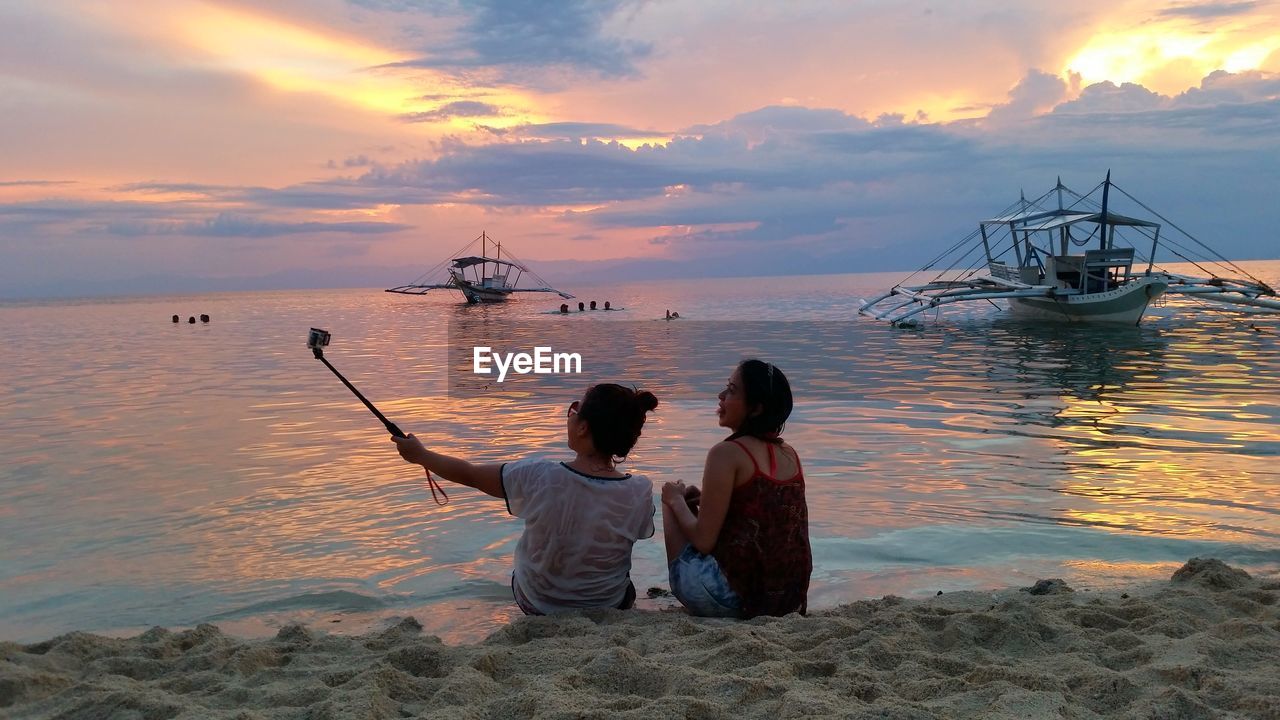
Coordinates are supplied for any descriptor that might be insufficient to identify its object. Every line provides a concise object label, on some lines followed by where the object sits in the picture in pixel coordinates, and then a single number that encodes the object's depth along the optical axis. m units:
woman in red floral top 4.72
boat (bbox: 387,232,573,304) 80.75
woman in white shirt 4.66
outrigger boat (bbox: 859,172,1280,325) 38.72
